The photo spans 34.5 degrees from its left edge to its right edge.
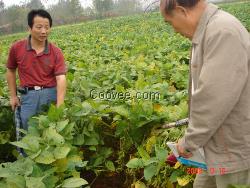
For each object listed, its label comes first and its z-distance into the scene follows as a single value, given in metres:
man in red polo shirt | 3.87
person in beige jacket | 1.88
